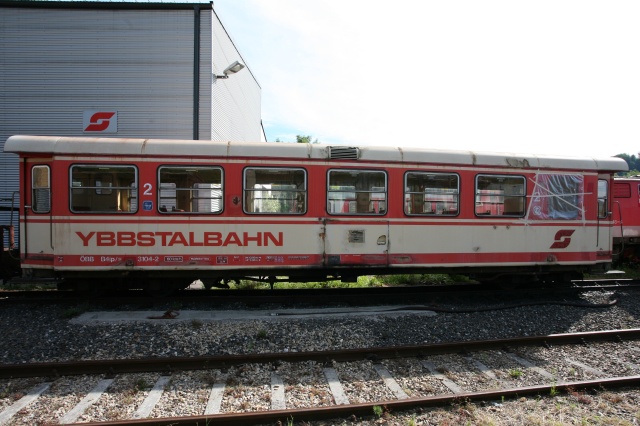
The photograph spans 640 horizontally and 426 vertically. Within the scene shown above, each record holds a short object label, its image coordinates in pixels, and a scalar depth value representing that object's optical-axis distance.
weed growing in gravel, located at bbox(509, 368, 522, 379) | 4.82
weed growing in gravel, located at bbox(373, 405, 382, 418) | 3.88
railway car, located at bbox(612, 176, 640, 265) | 12.42
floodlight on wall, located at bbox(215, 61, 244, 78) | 12.82
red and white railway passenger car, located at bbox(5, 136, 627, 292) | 6.86
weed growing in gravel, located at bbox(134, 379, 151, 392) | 4.38
